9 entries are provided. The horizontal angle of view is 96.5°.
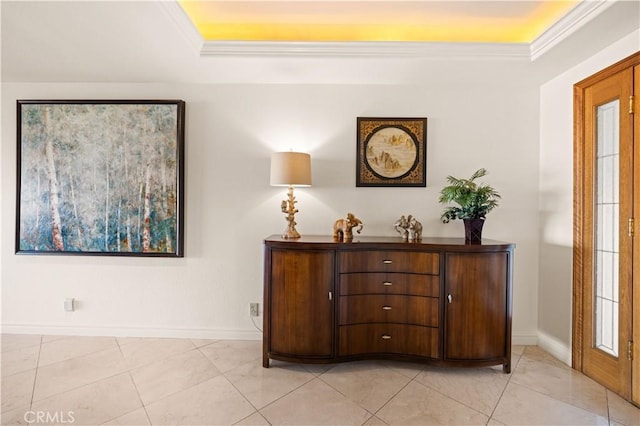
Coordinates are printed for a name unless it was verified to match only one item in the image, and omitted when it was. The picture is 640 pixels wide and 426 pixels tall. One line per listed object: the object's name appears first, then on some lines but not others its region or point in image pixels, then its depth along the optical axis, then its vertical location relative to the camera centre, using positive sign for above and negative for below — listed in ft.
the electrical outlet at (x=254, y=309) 8.45 -2.85
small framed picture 8.39 +1.82
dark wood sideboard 6.62 -2.07
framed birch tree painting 8.45 +0.98
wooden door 5.93 -0.23
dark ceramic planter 7.31 -0.38
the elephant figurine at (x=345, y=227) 7.32 -0.35
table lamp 7.30 +1.11
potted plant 7.25 +0.27
